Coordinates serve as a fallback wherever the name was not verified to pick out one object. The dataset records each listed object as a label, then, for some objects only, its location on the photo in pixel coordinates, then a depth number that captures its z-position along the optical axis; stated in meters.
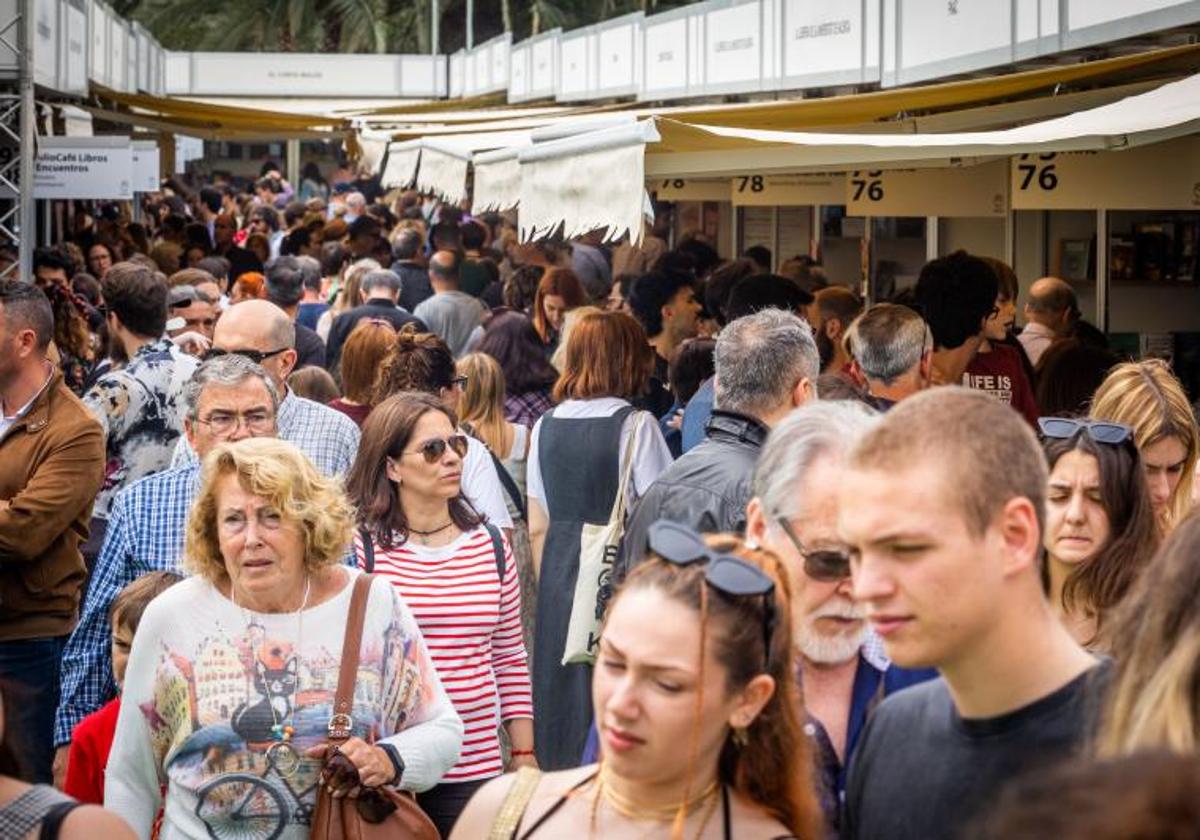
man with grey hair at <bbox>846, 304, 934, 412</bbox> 7.50
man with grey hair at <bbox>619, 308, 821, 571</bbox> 5.52
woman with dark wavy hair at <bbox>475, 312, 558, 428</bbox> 10.30
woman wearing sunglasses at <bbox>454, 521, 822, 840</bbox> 3.29
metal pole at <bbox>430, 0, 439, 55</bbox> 49.35
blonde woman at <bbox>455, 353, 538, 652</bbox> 9.17
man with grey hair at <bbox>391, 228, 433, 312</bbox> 16.77
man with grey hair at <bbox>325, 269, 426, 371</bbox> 12.81
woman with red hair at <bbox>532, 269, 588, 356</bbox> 12.74
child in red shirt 5.20
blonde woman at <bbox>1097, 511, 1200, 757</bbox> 2.76
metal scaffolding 14.28
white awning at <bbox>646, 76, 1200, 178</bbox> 7.21
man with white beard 4.07
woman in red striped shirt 5.94
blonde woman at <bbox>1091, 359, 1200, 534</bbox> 6.02
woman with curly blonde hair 4.71
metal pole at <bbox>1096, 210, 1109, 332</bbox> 13.13
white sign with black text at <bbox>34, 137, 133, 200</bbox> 16.38
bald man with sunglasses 7.10
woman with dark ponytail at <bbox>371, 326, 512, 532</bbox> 8.59
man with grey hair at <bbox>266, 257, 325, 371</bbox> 14.01
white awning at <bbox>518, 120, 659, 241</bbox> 7.81
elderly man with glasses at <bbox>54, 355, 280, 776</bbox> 5.96
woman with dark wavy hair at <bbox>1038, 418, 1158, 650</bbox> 4.96
